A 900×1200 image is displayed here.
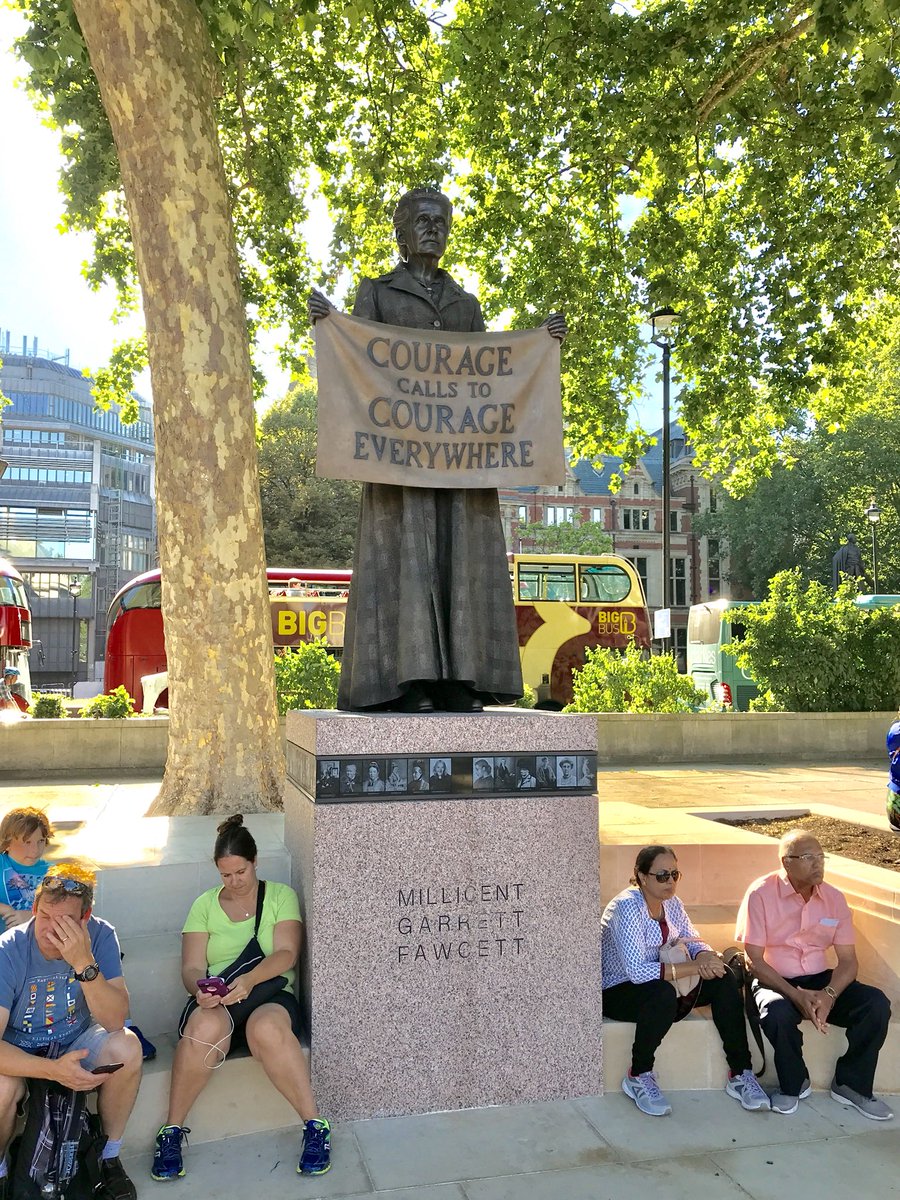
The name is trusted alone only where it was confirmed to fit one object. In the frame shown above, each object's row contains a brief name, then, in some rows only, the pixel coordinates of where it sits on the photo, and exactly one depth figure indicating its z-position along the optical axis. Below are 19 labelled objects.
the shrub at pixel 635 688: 14.83
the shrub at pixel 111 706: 12.60
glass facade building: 52.50
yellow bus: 20.66
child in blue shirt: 3.88
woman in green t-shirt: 3.26
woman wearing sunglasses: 3.83
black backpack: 3.02
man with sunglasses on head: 3.18
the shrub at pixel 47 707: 12.64
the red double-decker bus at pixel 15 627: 17.67
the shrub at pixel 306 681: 12.91
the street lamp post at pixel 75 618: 48.69
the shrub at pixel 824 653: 15.16
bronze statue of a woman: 4.17
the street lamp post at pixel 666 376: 12.80
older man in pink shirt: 3.85
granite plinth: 3.61
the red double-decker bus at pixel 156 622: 18.20
